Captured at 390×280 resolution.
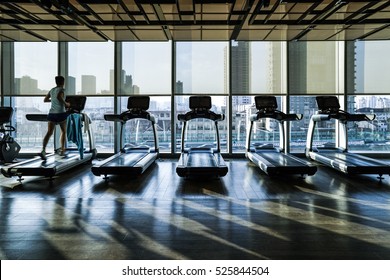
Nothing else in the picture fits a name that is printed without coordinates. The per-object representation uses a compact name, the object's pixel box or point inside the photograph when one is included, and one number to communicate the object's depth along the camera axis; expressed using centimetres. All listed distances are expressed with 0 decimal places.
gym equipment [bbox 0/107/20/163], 747
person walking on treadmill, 676
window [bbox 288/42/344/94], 898
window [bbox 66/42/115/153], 912
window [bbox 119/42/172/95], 906
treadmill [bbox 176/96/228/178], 573
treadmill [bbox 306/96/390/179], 582
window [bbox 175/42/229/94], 902
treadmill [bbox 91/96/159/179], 589
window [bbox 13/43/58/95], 914
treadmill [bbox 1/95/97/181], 572
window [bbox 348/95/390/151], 900
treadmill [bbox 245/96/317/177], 583
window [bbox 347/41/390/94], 888
